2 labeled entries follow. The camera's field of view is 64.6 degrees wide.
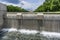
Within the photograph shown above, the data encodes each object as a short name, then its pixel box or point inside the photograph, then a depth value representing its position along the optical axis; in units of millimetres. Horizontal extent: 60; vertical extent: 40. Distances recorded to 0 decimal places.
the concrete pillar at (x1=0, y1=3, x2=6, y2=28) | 6393
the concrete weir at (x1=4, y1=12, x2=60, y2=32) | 5715
